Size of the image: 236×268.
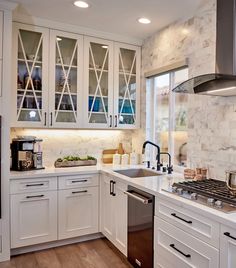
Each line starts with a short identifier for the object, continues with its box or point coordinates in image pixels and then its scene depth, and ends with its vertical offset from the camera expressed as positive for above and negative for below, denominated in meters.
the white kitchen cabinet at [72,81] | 2.85 +0.61
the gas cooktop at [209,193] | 1.56 -0.45
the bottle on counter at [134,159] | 3.36 -0.40
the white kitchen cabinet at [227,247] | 1.37 -0.66
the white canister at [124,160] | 3.37 -0.42
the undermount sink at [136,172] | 2.97 -0.53
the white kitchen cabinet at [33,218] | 2.57 -0.96
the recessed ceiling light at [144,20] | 2.80 +1.25
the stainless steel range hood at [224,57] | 1.74 +0.54
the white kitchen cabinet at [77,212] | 2.79 -0.96
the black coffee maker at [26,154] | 2.83 -0.29
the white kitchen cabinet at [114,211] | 2.50 -0.90
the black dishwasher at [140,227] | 2.09 -0.87
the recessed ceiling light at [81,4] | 2.44 +1.25
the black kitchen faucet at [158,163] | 2.86 -0.39
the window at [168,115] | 2.95 +0.19
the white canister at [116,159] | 3.39 -0.41
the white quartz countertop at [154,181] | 1.46 -0.49
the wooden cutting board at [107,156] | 3.55 -0.38
